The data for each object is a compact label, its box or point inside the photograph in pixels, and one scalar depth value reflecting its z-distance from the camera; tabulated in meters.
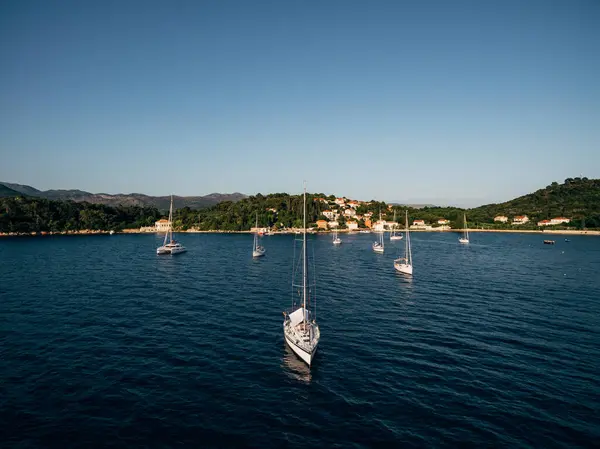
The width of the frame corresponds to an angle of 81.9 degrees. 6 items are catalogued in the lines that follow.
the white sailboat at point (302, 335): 30.59
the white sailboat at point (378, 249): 117.75
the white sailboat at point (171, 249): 109.06
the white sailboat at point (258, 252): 105.50
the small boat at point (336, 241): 149.15
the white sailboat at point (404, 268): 75.88
